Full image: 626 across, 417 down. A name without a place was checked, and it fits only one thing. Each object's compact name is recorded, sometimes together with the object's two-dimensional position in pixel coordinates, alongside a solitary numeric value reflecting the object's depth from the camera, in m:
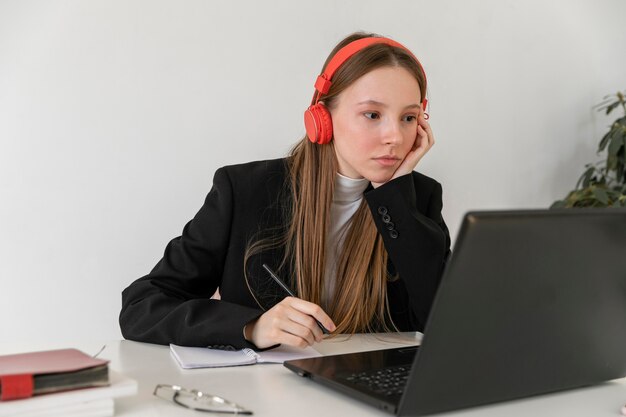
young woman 1.47
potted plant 2.50
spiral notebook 1.10
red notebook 0.76
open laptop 0.73
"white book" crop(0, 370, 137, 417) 0.76
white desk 0.86
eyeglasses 0.84
